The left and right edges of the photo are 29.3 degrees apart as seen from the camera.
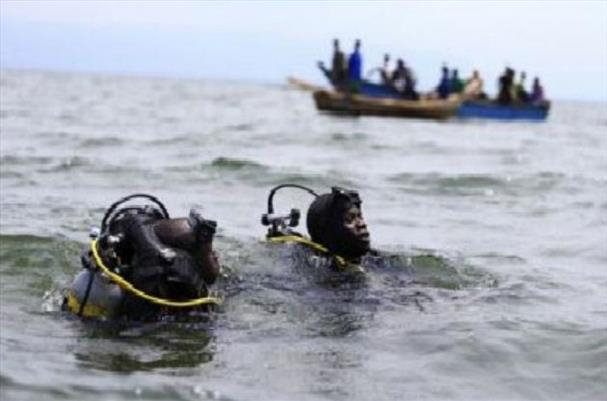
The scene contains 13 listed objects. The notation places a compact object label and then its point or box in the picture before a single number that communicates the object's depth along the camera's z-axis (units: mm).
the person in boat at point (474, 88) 39094
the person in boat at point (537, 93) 41434
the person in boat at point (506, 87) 38812
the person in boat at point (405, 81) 37031
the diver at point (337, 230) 7781
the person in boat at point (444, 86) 38656
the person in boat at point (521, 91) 40250
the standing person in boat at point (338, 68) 36344
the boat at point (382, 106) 34906
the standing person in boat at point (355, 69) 35844
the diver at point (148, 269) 6355
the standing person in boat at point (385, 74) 37250
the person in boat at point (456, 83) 39344
